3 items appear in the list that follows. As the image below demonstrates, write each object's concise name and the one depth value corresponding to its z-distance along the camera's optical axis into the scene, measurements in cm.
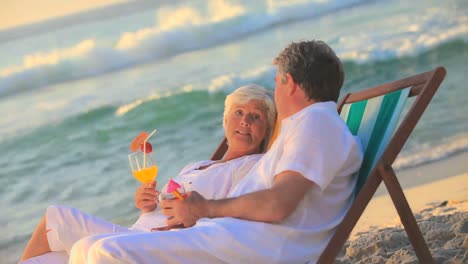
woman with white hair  556
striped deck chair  458
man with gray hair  443
